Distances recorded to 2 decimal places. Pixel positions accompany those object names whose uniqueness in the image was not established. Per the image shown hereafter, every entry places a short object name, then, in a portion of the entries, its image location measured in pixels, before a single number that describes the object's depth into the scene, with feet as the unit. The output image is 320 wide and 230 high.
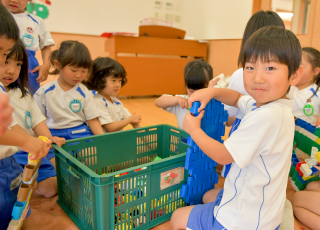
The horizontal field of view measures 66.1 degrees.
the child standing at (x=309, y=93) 4.77
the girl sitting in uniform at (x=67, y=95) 4.00
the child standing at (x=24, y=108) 2.67
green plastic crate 2.41
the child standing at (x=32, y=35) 4.32
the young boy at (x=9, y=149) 2.08
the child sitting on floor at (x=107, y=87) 4.62
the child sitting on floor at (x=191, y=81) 3.97
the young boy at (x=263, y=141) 1.89
